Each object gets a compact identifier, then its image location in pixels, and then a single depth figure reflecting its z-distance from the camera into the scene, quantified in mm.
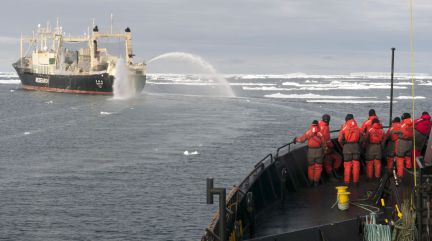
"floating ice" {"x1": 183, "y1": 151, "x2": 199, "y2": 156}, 37003
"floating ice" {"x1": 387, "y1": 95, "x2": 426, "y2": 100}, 98600
